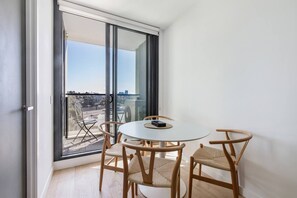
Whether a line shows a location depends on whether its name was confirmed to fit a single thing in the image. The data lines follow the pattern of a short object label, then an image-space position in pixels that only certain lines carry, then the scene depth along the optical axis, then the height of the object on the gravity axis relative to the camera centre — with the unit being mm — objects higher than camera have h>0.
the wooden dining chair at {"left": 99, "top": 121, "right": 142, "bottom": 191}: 1776 -657
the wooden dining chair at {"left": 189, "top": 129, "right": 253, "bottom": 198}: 1405 -657
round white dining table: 1393 -363
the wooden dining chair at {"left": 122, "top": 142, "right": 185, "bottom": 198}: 1145 -657
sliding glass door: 2666 +361
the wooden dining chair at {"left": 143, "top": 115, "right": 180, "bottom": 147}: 2726 -384
